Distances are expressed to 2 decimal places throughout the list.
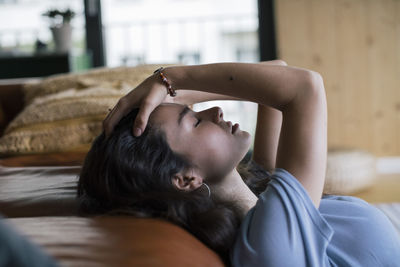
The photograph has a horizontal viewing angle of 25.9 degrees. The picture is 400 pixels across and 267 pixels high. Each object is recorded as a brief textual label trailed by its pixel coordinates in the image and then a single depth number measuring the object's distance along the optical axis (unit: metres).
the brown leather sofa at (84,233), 1.07
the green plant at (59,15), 3.71
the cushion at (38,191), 1.33
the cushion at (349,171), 3.01
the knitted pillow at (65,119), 1.97
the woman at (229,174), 1.21
